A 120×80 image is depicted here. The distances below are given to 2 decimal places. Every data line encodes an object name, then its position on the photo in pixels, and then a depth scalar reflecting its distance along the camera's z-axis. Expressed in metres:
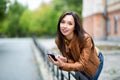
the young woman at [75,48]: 3.74
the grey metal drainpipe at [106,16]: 38.83
